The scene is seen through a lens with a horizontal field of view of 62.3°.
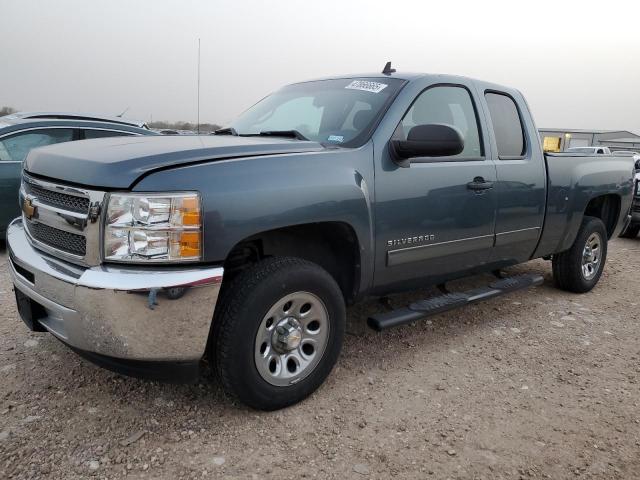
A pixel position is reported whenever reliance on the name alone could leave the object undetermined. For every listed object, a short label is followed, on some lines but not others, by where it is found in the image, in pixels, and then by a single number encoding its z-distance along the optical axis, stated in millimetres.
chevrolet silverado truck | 2246
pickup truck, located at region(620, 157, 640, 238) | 8242
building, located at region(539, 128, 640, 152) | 52188
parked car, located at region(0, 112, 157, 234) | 5723
